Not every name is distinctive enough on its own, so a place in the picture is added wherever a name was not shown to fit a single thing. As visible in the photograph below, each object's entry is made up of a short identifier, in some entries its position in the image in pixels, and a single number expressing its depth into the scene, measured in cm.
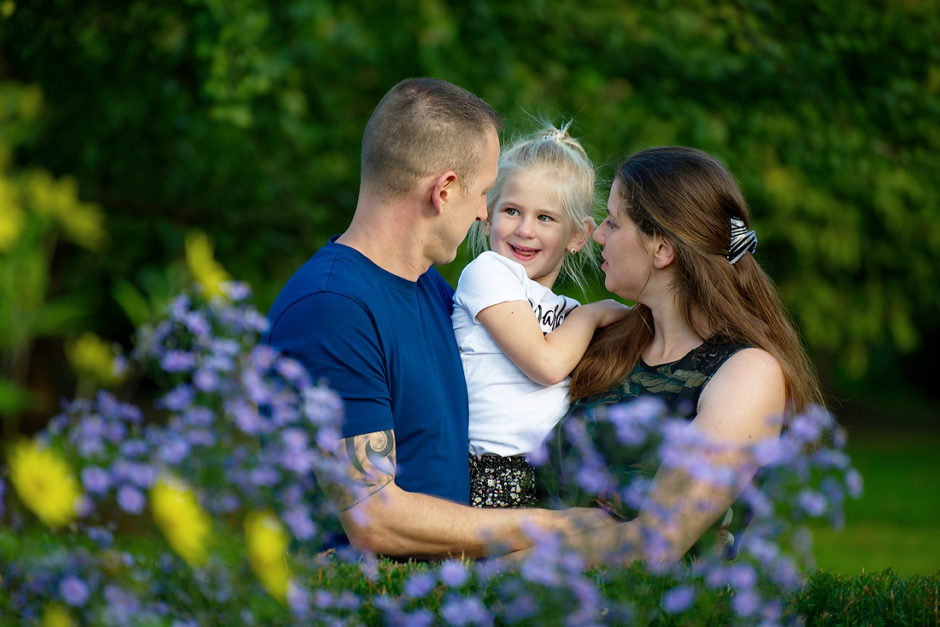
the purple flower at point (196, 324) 394
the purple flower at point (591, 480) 370
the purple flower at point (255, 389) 382
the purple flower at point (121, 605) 354
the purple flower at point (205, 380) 383
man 406
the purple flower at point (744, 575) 368
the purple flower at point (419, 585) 374
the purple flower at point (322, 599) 372
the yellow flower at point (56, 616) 342
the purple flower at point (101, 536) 381
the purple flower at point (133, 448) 382
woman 412
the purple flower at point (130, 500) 374
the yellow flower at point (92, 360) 433
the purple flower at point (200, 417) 380
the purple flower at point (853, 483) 368
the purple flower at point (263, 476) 375
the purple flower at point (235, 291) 402
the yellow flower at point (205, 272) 410
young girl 423
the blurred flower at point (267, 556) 327
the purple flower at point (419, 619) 374
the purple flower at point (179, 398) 383
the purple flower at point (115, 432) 390
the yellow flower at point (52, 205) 386
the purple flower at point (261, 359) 390
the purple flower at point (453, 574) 371
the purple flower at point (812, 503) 366
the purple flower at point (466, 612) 370
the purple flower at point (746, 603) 368
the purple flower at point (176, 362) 388
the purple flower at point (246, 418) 378
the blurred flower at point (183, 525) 306
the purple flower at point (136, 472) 376
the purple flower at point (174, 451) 376
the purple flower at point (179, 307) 394
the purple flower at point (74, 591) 368
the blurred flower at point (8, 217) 321
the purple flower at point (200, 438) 379
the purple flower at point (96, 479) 376
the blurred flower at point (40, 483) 308
